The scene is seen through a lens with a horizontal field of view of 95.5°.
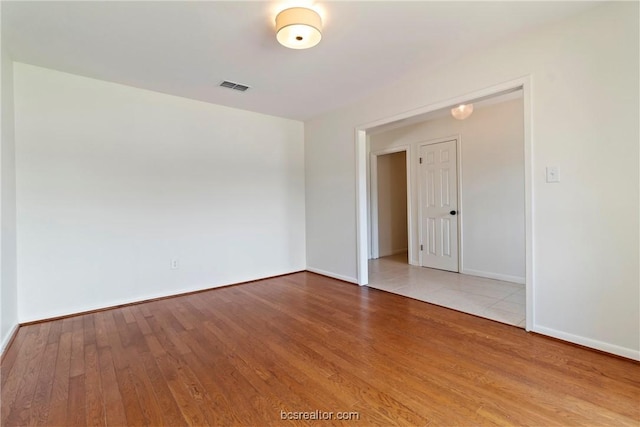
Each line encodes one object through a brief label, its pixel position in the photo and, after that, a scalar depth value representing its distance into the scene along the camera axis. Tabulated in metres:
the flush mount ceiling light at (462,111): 3.62
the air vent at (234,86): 3.19
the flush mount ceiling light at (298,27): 1.93
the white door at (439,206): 4.52
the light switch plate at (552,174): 2.22
